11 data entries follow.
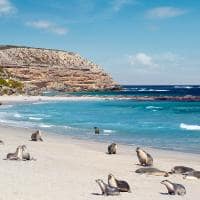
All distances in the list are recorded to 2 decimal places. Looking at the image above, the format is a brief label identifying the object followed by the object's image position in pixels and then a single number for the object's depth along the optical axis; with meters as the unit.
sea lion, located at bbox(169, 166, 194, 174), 18.38
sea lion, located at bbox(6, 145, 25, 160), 19.53
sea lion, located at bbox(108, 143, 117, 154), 23.86
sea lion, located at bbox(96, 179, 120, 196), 14.01
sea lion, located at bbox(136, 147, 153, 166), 20.52
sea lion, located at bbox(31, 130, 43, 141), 28.83
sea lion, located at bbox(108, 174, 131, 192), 14.55
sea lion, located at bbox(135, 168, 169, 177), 17.89
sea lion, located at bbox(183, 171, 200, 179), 17.56
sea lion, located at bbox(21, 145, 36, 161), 19.69
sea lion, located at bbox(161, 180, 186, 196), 14.67
